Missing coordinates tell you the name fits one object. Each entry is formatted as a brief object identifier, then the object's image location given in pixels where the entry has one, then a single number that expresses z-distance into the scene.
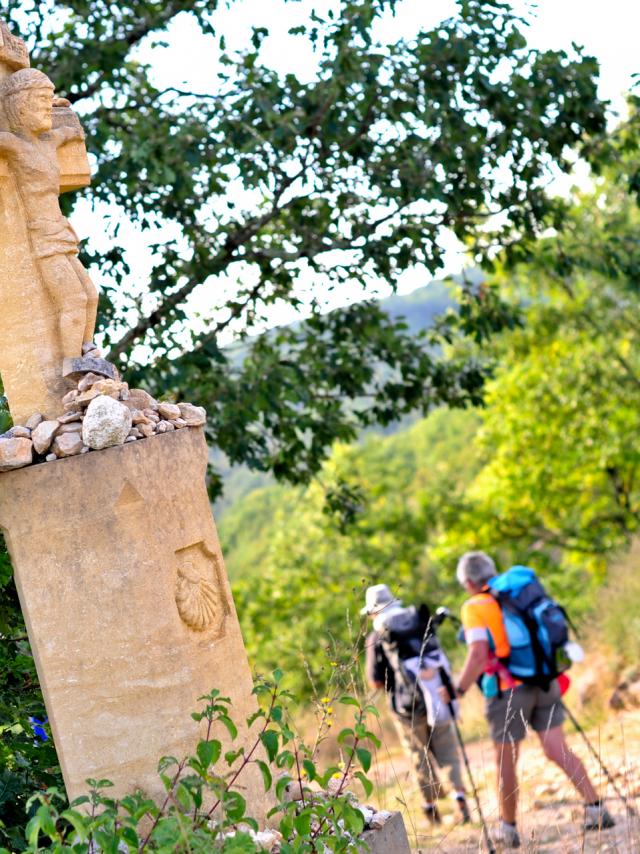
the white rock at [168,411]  4.19
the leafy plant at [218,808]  3.23
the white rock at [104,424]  3.89
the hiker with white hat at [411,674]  7.62
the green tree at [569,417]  21.75
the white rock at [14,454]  3.88
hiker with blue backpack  6.57
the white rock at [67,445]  3.90
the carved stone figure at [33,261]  4.19
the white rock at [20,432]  3.98
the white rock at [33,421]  4.05
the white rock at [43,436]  3.93
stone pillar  3.89
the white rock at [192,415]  4.25
